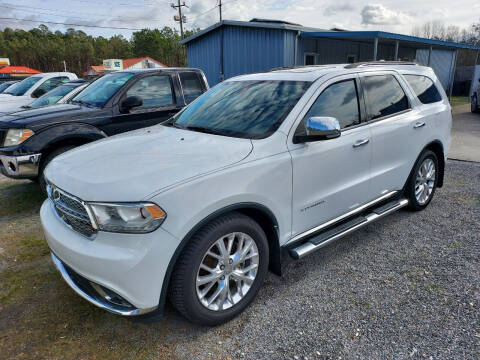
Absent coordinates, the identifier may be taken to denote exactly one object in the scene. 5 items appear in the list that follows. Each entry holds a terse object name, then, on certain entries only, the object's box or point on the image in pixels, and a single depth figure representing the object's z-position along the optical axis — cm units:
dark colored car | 468
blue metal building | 1479
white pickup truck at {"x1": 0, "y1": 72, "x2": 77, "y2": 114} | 1099
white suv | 213
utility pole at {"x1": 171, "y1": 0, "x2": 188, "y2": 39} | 4253
